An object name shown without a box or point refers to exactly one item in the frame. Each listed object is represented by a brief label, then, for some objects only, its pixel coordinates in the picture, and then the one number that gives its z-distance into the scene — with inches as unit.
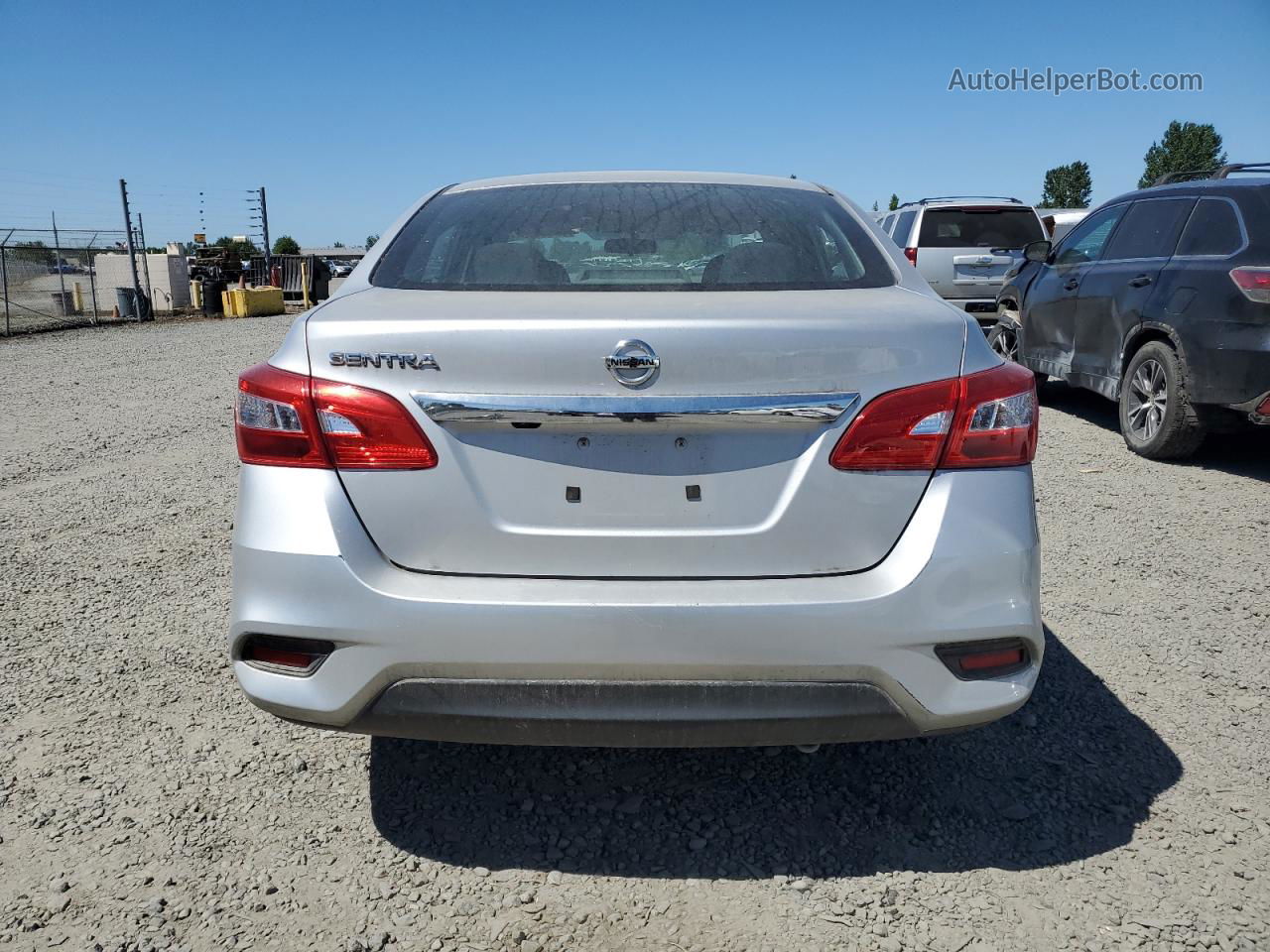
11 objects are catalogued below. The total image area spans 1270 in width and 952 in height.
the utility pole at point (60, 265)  874.8
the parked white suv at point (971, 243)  470.9
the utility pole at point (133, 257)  900.6
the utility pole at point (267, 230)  1290.8
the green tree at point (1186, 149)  3700.8
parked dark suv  231.3
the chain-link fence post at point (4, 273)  756.8
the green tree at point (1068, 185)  4065.7
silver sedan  81.7
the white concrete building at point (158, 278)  1054.4
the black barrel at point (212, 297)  1023.6
